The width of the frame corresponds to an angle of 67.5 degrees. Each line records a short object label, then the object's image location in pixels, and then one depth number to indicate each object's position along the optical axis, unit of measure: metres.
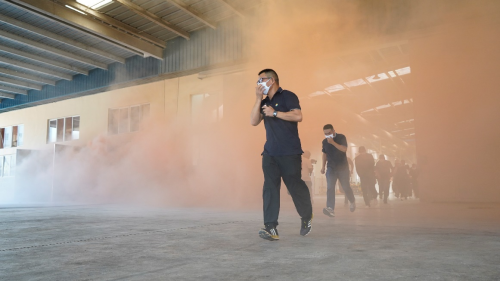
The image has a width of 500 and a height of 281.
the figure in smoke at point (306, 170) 9.71
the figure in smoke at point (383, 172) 10.30
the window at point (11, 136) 20.06
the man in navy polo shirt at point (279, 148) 3.15
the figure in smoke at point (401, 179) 12.66
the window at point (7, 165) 19.77
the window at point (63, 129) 17.97
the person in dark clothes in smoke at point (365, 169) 7.95
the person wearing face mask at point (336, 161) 5.71
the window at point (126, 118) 15.84
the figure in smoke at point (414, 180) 13.06
